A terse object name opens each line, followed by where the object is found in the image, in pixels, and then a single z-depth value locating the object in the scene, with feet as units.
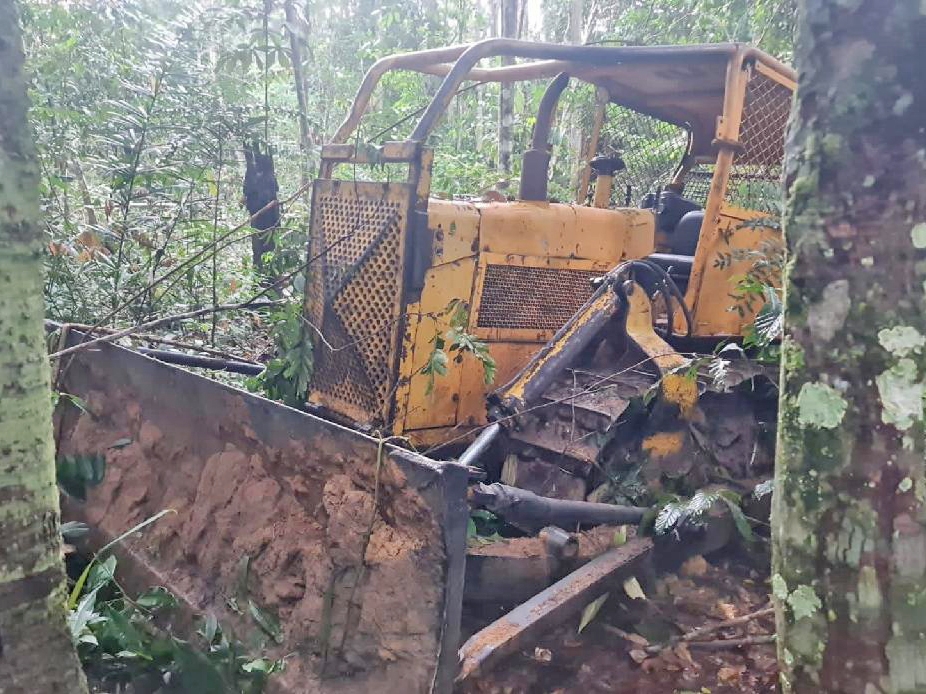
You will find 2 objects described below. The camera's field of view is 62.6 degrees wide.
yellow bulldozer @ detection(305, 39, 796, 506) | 10.98
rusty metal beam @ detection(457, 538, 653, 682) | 7.79
